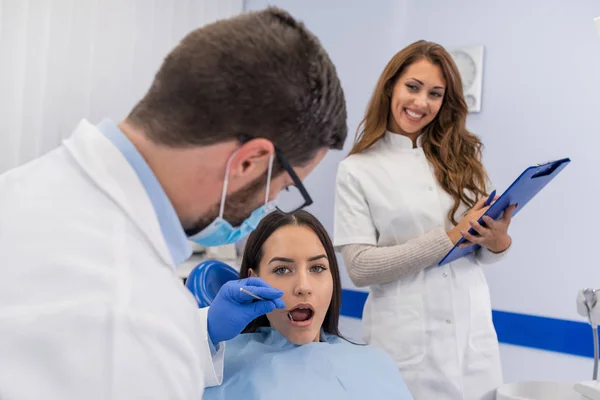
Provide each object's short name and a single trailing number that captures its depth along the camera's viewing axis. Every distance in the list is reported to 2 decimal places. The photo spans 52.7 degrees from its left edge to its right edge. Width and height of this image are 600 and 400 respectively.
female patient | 1.49
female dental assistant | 1.76
